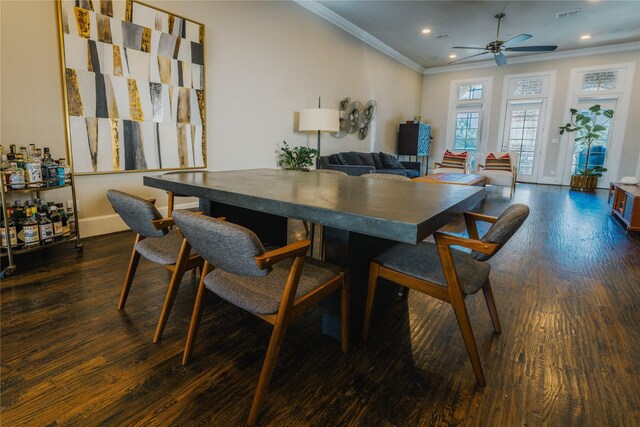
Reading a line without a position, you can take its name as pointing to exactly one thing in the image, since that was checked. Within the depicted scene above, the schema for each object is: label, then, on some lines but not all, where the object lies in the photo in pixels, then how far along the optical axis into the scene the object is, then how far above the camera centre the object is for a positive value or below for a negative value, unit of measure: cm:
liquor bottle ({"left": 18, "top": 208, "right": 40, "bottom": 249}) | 231 -60
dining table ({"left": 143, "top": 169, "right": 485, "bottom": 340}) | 108 -19
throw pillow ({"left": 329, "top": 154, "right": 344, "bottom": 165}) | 571 -9
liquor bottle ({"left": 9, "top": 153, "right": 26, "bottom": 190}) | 222 -21
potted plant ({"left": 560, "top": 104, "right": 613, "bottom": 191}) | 693 +62
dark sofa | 537 -17
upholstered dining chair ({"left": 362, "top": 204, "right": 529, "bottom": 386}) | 122 -47
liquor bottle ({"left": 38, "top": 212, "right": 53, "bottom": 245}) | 238 -59
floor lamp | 472 +48
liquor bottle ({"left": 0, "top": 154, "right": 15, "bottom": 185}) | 219 -17
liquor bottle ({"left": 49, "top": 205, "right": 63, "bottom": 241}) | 246 -57
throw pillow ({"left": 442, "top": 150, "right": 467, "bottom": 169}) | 697 -6
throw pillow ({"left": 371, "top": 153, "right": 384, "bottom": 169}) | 674 -12
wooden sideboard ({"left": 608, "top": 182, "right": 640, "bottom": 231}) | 362 -50
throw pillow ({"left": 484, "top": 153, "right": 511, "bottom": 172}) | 647 -8
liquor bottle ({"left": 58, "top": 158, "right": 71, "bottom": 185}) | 256 -19
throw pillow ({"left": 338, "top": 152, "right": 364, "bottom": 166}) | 582 -8
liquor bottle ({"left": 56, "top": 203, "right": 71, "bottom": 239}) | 255 -58
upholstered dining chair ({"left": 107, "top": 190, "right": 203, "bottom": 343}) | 142 -47
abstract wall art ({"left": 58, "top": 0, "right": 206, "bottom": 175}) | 279 +58
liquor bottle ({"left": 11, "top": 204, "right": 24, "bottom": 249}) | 230 -53
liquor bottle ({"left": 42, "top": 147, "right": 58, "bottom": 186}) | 243 -18
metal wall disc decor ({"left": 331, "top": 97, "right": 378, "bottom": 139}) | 621 +74
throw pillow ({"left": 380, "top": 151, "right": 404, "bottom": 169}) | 688 -13
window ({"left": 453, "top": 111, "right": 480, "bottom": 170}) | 872 +68
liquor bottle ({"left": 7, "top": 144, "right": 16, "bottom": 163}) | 231 -7
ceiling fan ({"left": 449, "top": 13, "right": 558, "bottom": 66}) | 483 +171
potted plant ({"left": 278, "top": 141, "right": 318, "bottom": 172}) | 484 -8
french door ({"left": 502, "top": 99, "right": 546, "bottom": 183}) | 793 +63
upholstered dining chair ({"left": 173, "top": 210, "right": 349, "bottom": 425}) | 98 -49
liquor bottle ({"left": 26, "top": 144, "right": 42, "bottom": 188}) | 231 -16
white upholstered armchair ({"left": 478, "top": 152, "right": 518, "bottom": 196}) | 614 -20
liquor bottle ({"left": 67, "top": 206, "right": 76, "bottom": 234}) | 267 -60
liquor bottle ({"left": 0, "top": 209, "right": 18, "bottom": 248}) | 219 -58
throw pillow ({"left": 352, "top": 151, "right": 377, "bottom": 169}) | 630 -8
